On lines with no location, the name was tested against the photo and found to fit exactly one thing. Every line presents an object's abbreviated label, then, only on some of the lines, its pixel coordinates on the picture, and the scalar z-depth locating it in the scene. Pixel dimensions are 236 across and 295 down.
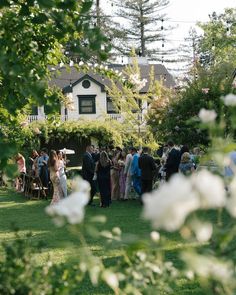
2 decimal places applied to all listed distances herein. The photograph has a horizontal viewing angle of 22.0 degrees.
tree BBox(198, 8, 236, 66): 50.78
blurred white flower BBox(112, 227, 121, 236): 2.47
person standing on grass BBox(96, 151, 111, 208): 16.91
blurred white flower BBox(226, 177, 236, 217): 1.82
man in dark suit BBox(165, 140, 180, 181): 16.07
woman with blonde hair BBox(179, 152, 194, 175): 14.63
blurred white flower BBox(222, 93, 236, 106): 2.37
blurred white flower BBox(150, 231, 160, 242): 2.25
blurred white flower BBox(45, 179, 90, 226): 1.79
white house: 47.53
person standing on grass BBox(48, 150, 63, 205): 15.67
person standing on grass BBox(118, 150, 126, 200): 18.72
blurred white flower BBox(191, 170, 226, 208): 1.61
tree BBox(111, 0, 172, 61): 59.88
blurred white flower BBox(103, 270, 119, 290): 2.23
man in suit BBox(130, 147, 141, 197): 17.85
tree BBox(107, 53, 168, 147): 32.47
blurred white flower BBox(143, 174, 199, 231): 1.53
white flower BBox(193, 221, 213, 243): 1.71
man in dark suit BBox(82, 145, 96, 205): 17.48
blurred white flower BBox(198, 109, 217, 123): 2.22
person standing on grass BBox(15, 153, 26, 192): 21.86
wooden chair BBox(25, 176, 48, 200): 20.08
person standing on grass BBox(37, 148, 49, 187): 20.33
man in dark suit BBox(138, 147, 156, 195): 16.45
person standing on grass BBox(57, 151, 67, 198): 16.55
